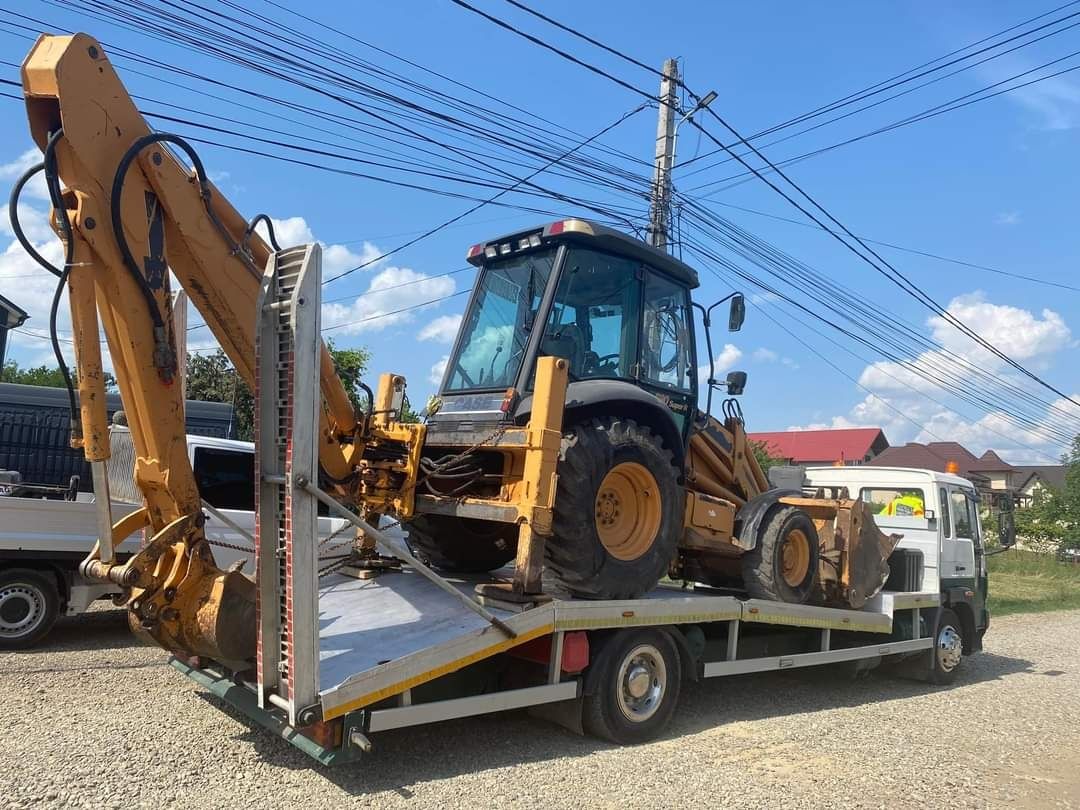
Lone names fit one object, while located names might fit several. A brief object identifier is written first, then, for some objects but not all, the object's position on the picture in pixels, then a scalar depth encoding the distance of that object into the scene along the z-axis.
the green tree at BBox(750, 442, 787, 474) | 24.85
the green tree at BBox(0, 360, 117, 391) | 34.52
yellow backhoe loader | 4.46
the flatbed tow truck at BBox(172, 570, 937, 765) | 4.52
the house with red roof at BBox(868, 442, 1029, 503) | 42.17
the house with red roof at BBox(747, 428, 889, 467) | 58.41
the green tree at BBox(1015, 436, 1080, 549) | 29.06
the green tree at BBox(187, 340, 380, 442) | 19.61
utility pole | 13.24
